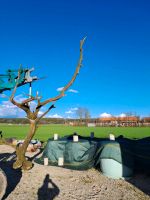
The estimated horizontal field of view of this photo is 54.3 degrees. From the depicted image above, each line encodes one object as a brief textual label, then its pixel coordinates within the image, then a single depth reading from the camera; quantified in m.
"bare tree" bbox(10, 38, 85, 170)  5.66
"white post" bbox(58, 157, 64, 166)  6.23
